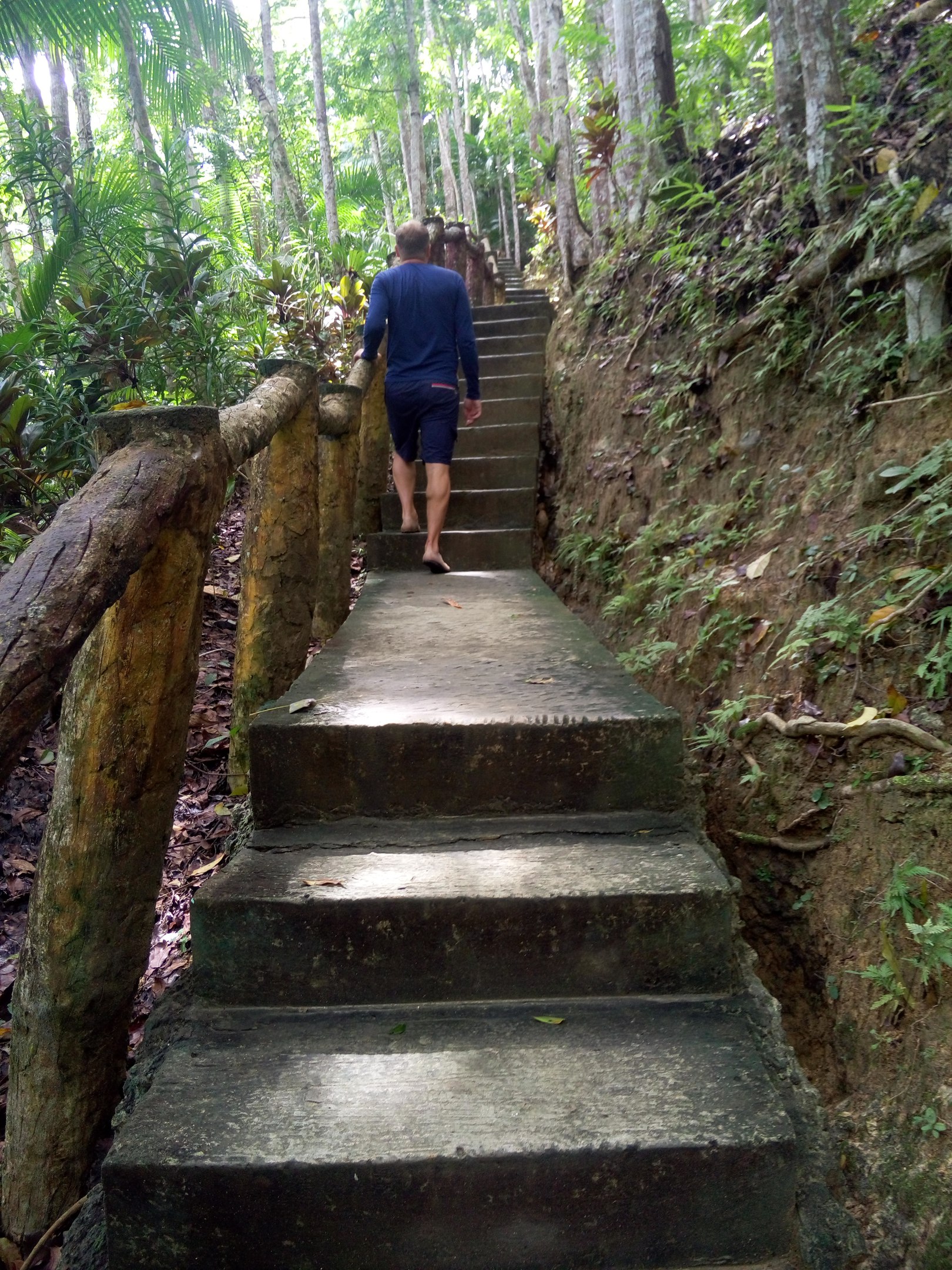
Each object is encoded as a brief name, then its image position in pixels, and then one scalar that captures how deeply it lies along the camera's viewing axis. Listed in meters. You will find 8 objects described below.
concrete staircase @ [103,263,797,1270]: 1.38
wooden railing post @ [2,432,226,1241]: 1.69
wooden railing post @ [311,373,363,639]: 3.95
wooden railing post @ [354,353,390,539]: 5.27
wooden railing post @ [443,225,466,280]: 9.84
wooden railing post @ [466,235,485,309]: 10.10
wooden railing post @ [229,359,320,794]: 2.86
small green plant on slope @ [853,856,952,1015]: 1.58
